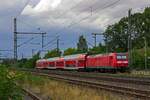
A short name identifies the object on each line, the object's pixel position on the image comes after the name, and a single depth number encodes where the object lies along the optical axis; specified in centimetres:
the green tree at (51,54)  14292
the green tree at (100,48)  10612
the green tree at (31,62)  14162
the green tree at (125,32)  11669
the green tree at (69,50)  15626
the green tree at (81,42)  16242
